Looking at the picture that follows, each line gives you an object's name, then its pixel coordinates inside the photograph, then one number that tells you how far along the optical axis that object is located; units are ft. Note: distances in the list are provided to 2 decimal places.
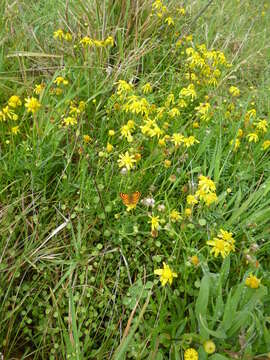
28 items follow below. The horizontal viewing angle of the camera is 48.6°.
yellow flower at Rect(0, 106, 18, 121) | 1.32
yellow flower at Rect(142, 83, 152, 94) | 1.74
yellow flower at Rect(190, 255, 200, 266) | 1.06
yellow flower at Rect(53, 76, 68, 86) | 1.51
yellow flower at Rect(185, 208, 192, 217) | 1.15
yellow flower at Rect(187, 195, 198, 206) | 1.18
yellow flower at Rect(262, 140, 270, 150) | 1.54
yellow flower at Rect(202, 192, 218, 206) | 1.18
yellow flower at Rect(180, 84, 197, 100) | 1.66
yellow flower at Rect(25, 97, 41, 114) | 1.28
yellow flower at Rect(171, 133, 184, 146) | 1.36
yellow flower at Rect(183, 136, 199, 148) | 1.38
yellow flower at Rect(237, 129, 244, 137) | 1.57
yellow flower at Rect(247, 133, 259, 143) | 1.54
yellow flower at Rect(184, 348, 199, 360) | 0.94
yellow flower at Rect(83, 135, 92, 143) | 1.37
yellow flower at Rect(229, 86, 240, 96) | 1.87
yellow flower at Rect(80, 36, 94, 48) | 1.66
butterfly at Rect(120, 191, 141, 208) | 1.18
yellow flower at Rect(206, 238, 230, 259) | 1.09
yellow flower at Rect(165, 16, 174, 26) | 2.19
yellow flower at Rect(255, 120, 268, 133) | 1.64
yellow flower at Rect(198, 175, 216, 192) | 1.21
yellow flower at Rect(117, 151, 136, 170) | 1.26
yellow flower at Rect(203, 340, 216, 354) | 0.88
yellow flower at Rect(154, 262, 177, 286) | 1.05
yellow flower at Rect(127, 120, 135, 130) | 1.39
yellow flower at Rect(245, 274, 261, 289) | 0.91
